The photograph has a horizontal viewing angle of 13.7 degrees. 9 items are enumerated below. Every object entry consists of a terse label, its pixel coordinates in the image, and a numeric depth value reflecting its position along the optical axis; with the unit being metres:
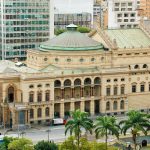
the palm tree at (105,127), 111.11
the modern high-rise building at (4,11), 199.38
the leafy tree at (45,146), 108.19
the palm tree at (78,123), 113.62
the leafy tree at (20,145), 107.81
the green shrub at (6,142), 110.69
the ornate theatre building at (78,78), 142.12
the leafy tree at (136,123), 112.12
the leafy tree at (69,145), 108.62
